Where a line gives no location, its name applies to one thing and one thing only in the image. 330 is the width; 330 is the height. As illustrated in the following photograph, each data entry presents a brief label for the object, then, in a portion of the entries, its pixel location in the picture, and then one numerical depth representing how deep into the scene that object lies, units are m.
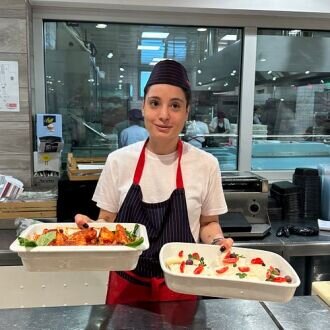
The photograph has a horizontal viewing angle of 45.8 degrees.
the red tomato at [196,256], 1.17
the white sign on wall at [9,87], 2.39
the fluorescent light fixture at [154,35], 2.79
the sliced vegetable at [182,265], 1.07
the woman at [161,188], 1.34
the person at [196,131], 2.95
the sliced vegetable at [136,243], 1.06
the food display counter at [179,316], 1.12
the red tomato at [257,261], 1.13
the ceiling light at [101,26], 2.71
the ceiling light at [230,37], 2.87
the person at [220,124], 2.96
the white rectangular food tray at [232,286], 0.98
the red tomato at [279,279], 1.00
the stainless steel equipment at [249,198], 2.30
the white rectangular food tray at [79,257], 1.02
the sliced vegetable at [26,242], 1.02
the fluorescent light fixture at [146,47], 2.80
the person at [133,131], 2.83
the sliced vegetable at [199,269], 1.04
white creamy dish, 1.03
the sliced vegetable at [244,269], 1.07
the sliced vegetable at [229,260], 1.12
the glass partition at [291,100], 2.93
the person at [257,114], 2.98
